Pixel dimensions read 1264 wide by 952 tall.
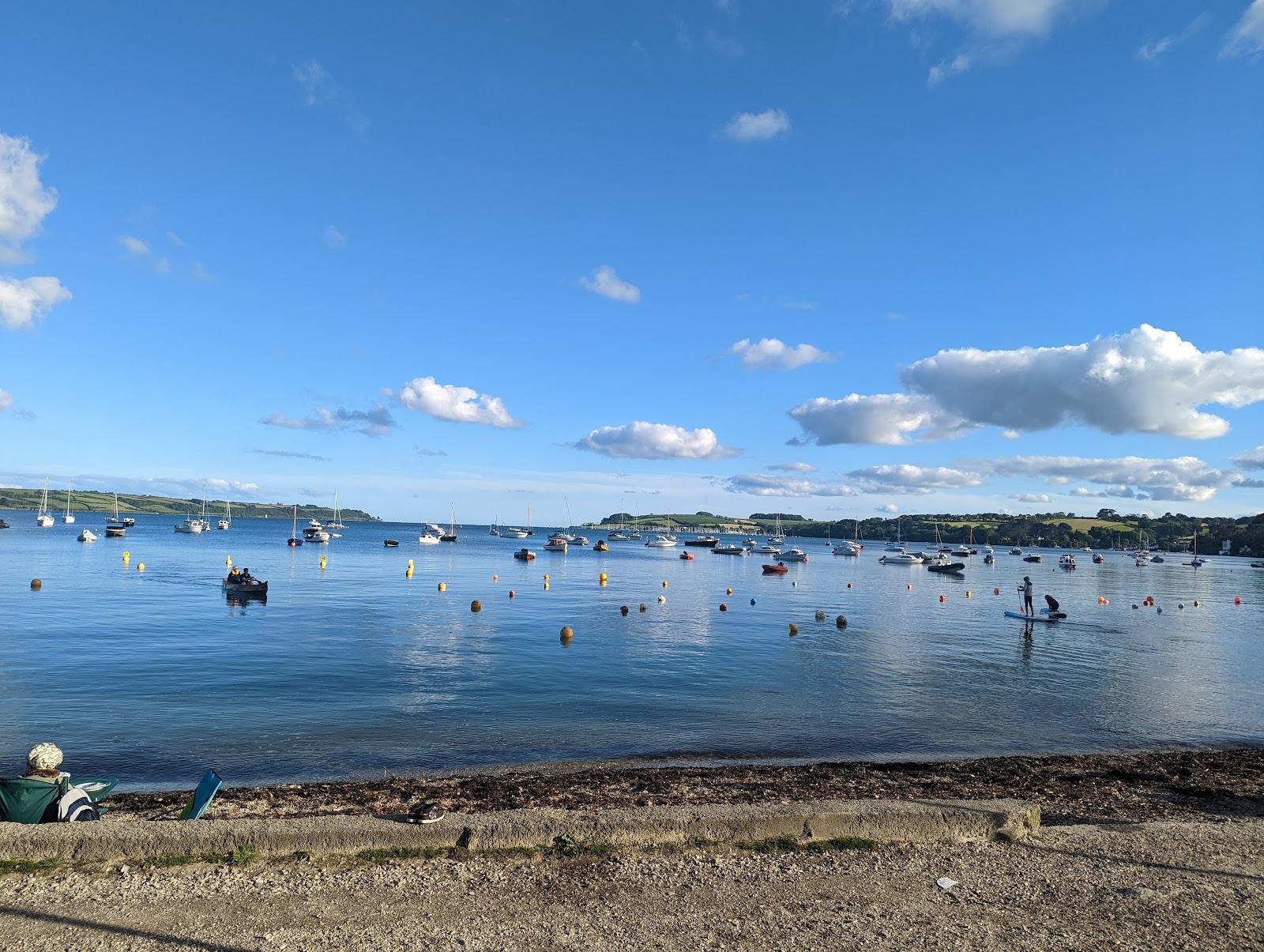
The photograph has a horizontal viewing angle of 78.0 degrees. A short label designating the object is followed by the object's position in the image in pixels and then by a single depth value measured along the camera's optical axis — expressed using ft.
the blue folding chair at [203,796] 32.60
